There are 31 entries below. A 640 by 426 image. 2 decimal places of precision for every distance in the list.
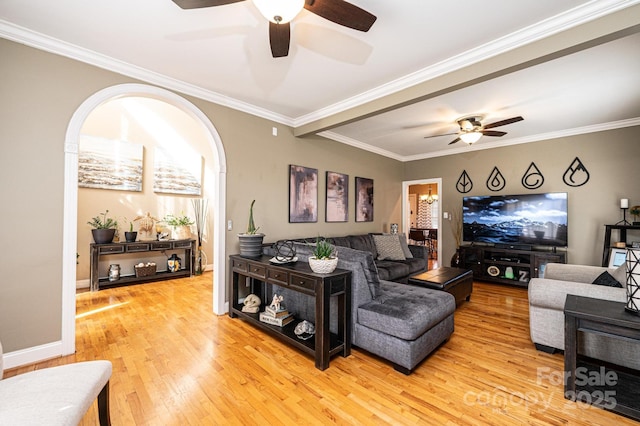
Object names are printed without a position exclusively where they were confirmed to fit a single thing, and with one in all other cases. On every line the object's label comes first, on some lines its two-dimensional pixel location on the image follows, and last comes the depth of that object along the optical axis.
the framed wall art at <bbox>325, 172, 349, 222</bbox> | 5.00
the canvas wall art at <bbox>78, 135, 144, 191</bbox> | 4.67
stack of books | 2.83
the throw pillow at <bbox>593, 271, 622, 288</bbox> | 2.30
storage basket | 4.94
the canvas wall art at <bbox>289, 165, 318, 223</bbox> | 4.35
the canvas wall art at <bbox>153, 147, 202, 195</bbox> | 5.48
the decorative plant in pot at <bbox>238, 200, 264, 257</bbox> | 3.24
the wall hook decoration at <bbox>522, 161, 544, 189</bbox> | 5.00
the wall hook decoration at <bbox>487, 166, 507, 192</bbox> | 5.40
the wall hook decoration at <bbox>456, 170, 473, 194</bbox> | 5.81
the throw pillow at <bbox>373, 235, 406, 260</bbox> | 4.95
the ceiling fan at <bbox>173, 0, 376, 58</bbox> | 1.57
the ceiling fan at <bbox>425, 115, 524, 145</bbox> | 4.02
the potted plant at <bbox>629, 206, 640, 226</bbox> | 3.97
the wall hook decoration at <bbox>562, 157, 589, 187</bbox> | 4.57
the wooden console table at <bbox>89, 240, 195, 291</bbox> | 4.40
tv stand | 4.62
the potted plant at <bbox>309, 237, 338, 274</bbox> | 2.36
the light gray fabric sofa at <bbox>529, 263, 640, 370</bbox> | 2.11
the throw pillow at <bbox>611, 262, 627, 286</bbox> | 2.28
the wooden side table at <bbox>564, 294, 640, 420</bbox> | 1.71
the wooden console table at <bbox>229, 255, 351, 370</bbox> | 2.26
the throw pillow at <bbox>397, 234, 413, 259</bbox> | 5.16
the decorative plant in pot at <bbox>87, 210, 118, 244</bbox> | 4.49
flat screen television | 4.66
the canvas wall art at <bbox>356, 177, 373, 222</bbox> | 5.62
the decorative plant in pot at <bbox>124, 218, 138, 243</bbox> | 4.77
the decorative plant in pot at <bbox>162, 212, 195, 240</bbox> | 5.48
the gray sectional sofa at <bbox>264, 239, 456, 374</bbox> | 2.21
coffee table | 3.37
